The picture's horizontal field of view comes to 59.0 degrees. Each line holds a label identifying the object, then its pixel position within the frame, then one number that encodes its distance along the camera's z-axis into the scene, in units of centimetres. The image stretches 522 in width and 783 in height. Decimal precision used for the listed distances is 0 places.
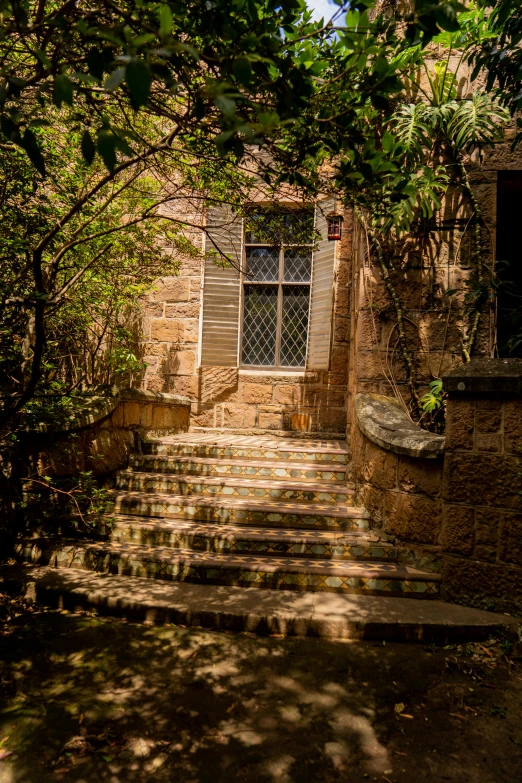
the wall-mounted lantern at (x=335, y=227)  645
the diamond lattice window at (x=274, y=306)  716
